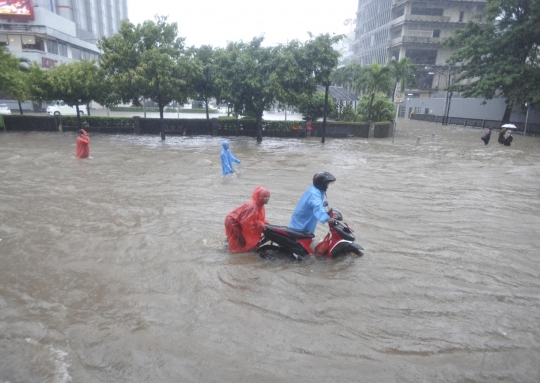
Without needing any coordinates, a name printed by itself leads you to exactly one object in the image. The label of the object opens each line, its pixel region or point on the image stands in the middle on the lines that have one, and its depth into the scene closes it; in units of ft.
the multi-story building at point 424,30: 192.75
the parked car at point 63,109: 127.10
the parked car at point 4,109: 99.04
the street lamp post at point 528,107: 90.39
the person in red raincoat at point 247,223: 18.71
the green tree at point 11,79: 71.77
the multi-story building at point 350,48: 305.12
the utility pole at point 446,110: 138.00
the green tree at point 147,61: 66.23
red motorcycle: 18.72
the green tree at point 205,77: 75.77
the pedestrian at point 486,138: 71.83
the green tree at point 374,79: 86.84
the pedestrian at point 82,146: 48.16
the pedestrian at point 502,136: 69.36
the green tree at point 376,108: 89.86
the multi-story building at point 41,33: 138.00
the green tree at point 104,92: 74.54
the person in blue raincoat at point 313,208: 17.52
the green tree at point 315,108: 87.37
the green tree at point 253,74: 65.57
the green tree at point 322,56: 65.82
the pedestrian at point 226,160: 39.27
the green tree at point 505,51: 87.04
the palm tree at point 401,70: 112.57
